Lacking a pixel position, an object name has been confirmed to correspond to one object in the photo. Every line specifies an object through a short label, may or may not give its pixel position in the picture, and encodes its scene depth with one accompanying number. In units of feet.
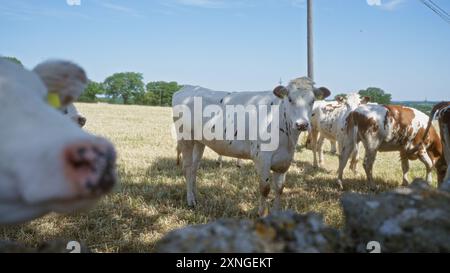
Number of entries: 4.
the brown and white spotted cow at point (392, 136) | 23.31
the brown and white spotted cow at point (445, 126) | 16.12
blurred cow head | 4.17
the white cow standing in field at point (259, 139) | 15.88
